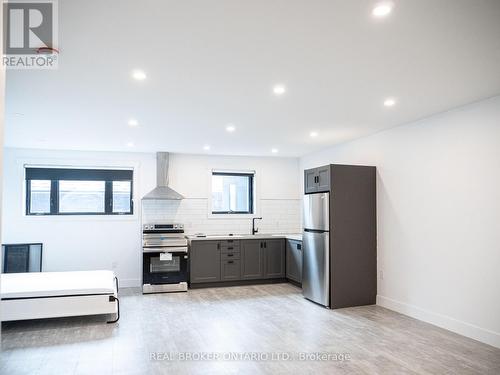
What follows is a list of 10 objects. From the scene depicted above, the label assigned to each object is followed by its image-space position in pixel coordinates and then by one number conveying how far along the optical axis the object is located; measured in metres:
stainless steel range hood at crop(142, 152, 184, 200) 6.83
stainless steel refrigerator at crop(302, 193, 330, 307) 5.14
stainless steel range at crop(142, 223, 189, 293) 6.13
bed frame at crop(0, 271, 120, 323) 4.14
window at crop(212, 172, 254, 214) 7.47
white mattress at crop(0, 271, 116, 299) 4.26
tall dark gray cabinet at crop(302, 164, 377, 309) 5.11
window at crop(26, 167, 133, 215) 6.54
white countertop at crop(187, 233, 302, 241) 6.57
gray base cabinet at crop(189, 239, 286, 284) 6.51
